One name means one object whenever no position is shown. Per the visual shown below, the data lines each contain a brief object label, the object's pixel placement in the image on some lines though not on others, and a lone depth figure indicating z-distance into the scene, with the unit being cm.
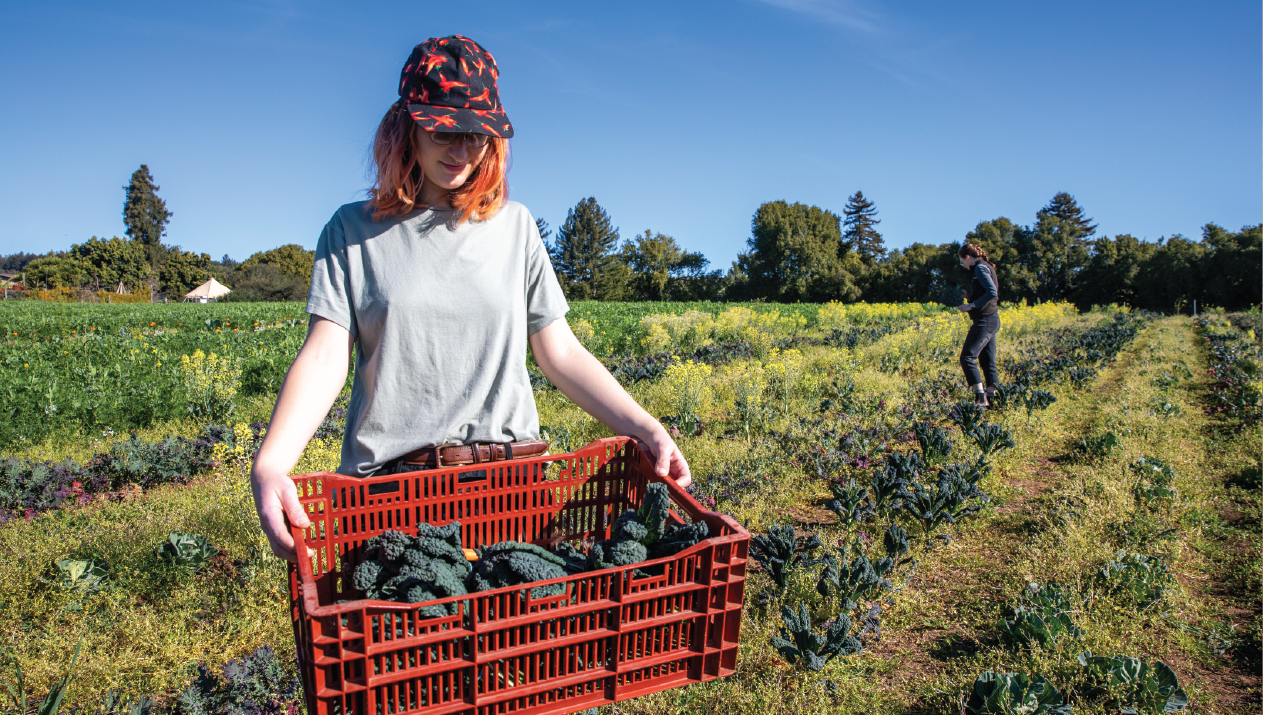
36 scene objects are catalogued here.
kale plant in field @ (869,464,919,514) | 431
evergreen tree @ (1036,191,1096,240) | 6862
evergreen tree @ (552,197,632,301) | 7750
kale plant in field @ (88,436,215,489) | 521
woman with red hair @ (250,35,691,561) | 156
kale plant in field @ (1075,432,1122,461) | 585
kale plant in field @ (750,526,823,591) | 338
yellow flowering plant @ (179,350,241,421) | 683
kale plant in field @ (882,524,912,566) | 358
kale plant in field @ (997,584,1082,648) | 287
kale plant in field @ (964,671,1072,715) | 231
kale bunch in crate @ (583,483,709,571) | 130
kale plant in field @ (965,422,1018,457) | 542
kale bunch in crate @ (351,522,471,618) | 124
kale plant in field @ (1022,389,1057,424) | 718
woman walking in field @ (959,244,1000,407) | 785
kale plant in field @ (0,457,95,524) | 459
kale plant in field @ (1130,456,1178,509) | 473
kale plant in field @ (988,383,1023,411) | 749
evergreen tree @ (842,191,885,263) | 8088
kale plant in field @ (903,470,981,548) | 413
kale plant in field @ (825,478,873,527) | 416
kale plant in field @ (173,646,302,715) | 228
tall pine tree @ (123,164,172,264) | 7375
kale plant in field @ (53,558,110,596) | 330
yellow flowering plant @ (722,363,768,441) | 670
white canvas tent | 6725
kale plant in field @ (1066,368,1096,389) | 970
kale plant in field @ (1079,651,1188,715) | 242
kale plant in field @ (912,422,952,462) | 520
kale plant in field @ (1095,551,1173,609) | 330
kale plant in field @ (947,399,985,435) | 616
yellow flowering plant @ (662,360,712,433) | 684
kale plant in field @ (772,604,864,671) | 269
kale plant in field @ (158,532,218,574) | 346
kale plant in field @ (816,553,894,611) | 317
